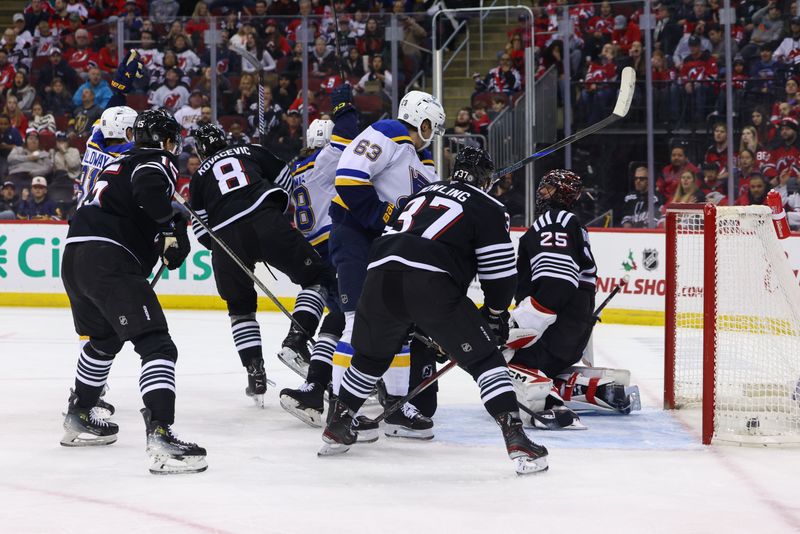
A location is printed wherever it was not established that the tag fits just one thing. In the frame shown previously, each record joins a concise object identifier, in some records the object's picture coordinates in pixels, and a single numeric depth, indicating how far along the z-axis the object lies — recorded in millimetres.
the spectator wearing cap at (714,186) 16125
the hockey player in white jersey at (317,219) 8820
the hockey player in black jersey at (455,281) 7062
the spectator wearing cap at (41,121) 19156
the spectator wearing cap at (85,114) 18953
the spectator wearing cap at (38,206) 18500
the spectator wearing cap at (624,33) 17266
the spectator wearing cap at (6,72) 20000
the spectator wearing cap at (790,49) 16578
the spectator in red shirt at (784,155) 15852
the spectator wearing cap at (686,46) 16828
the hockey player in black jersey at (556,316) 8937
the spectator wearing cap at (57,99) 19312
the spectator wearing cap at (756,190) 15875
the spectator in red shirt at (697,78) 16656
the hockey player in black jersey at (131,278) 7203
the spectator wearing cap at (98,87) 19156
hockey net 8203
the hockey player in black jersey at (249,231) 9266
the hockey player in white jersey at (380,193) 8297
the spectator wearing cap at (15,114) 19453
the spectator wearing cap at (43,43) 20266
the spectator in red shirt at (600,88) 17312
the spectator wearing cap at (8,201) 18578
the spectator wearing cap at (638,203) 16406
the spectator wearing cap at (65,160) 18656
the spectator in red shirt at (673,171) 16469
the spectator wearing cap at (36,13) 22172
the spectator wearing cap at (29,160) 18828
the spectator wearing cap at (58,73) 19453
